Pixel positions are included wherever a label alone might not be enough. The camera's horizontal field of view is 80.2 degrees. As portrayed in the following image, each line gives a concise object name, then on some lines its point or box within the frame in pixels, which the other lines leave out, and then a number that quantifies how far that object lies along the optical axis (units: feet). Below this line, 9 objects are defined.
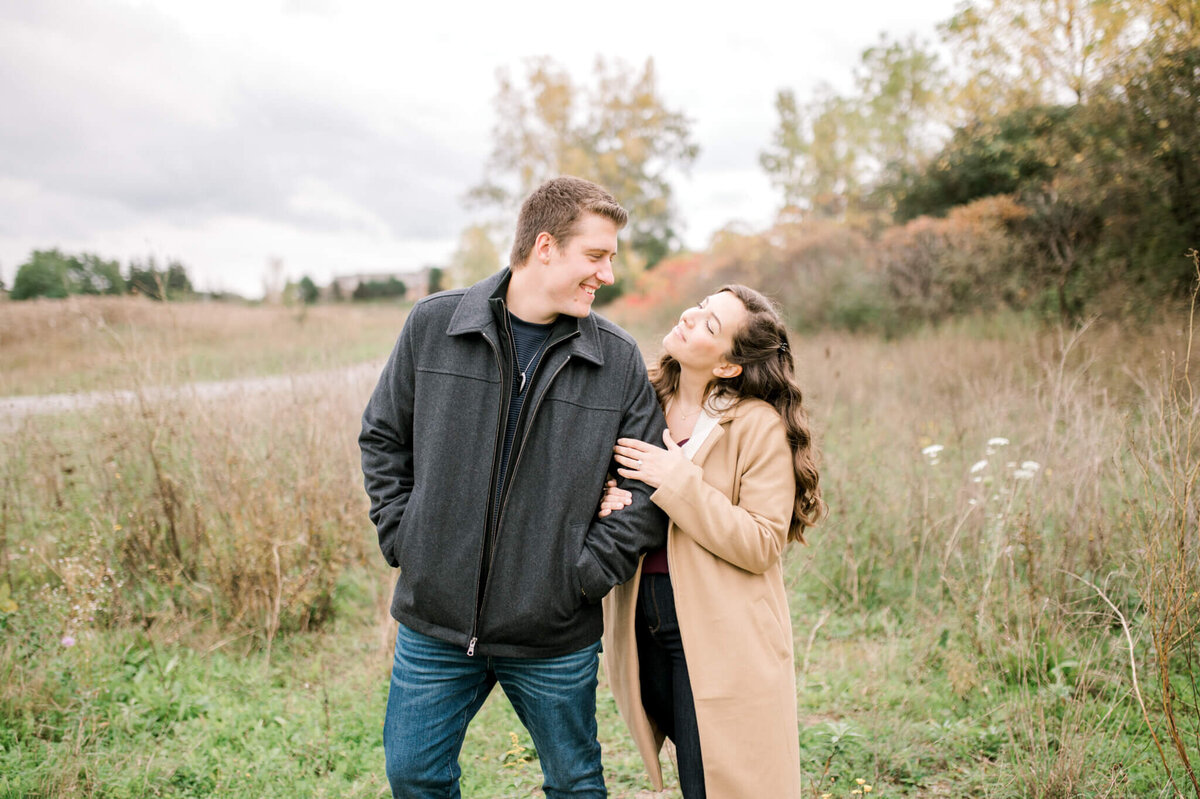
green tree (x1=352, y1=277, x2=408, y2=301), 120.89
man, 6.73
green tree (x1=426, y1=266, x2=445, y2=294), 142.61
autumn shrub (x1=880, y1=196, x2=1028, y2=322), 36.96
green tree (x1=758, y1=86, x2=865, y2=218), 85.76
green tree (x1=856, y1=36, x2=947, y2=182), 81.56
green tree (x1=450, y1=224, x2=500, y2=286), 100.83
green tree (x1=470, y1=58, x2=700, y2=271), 91.66
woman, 6.58
